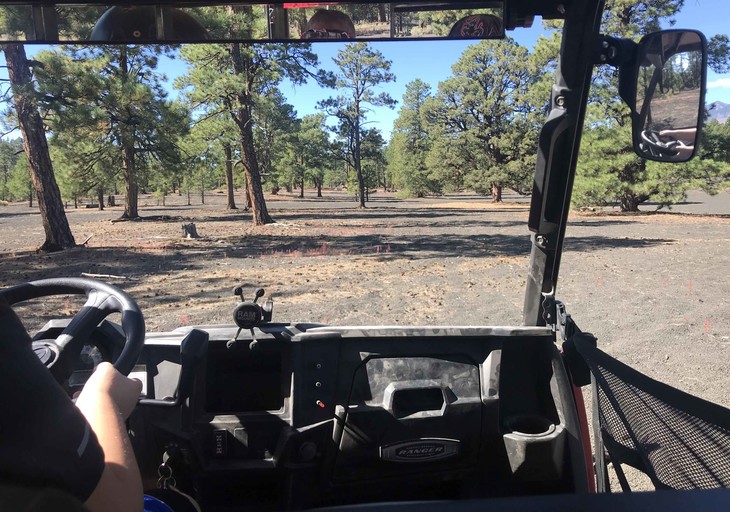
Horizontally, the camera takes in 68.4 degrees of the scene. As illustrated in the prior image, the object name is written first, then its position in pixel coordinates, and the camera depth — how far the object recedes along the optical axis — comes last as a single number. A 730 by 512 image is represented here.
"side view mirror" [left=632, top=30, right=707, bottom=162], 1.75
